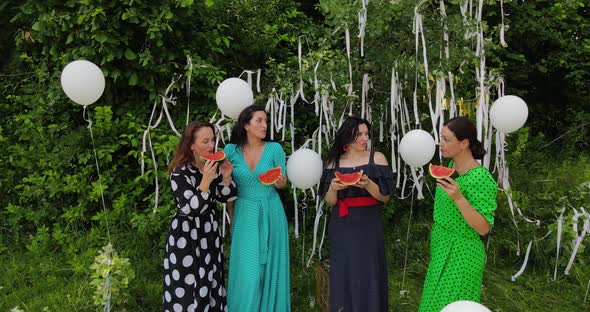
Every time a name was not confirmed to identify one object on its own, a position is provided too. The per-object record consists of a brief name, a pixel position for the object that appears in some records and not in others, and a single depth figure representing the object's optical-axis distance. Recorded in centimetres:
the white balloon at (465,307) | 141
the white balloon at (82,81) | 306
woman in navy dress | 285
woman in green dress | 239
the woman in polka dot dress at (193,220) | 280
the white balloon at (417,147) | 293
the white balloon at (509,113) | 312
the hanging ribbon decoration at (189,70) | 405
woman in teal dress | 300
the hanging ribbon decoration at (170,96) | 388
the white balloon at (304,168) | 295
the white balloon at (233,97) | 318
